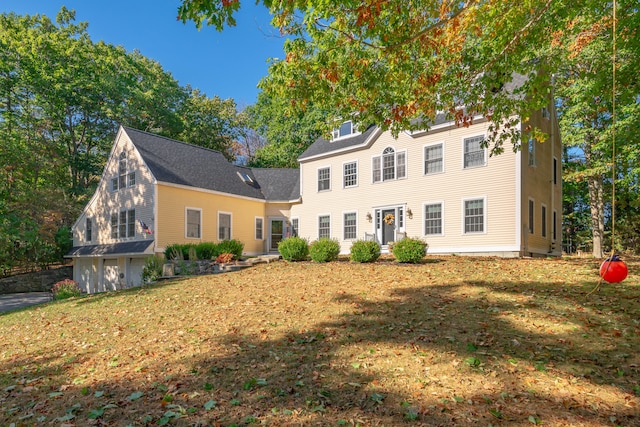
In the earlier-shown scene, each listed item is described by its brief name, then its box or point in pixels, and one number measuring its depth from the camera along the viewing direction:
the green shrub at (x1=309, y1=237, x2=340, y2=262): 14.87
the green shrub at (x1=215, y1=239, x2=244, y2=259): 17.56
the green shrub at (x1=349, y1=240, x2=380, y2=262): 13.88
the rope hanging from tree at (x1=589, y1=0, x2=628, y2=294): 5.30
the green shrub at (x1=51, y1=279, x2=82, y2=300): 14.98
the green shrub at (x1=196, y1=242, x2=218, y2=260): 17.62
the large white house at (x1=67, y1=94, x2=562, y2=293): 16.30
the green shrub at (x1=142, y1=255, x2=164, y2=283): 15.52
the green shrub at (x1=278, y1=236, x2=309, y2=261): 15.81
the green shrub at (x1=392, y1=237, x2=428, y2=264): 13.06
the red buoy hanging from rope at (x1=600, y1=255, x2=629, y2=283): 5.30
